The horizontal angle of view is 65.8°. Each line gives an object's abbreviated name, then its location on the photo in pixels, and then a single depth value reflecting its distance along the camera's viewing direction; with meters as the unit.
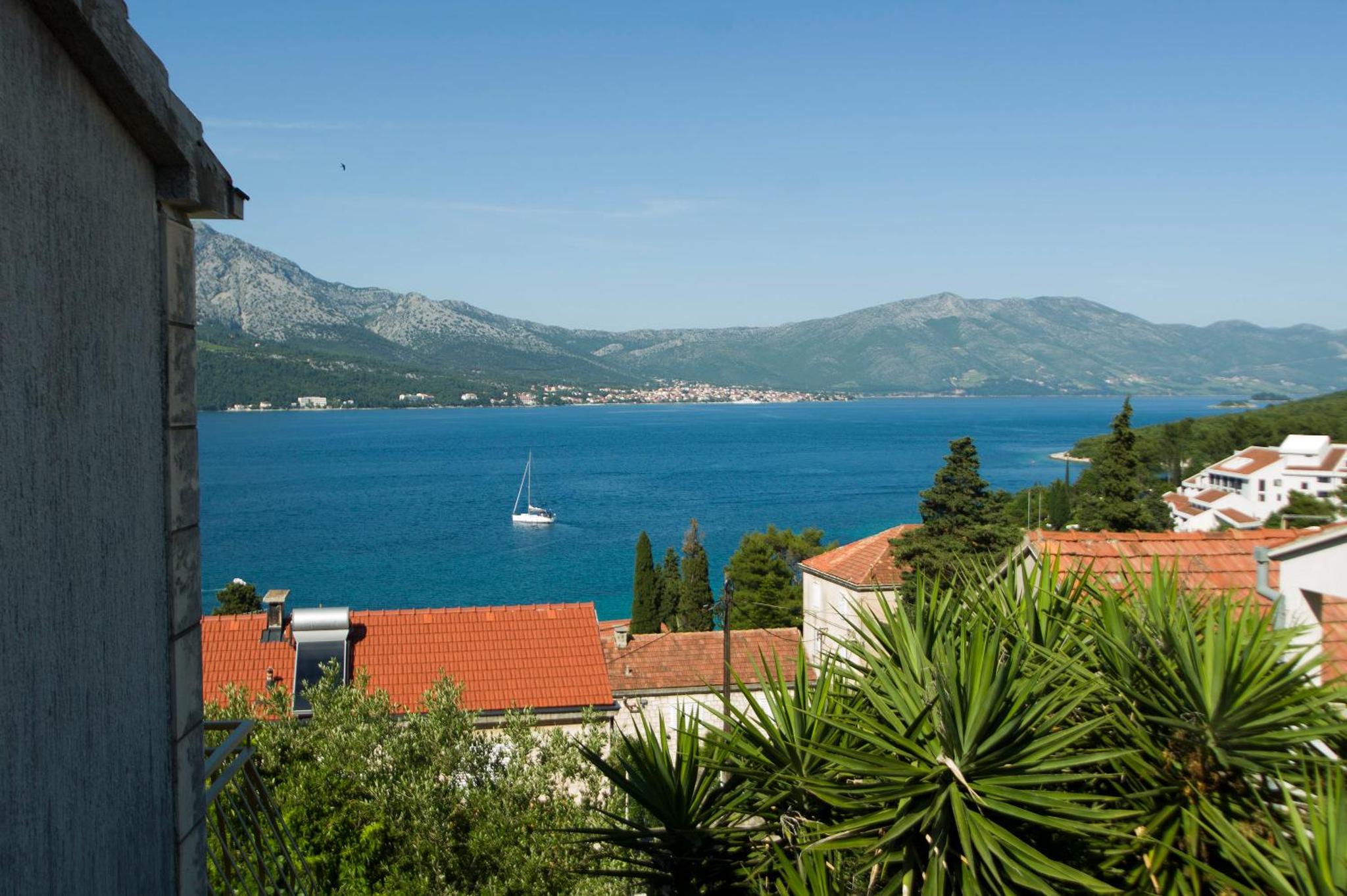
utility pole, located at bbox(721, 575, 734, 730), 16.86
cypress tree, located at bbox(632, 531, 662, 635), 39.84
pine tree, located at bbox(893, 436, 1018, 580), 23.92
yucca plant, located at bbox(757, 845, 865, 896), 4.48
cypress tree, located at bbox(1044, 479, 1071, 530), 58.44
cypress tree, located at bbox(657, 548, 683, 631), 41.75
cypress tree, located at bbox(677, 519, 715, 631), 41.12
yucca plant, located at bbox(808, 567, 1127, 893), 4.11
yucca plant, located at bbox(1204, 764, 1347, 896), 3.50
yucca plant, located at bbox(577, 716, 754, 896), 5.00
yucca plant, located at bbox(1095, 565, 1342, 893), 4.36
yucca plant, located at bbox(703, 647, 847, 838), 4.98
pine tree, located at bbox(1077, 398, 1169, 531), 28.77
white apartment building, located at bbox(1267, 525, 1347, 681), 6.60
